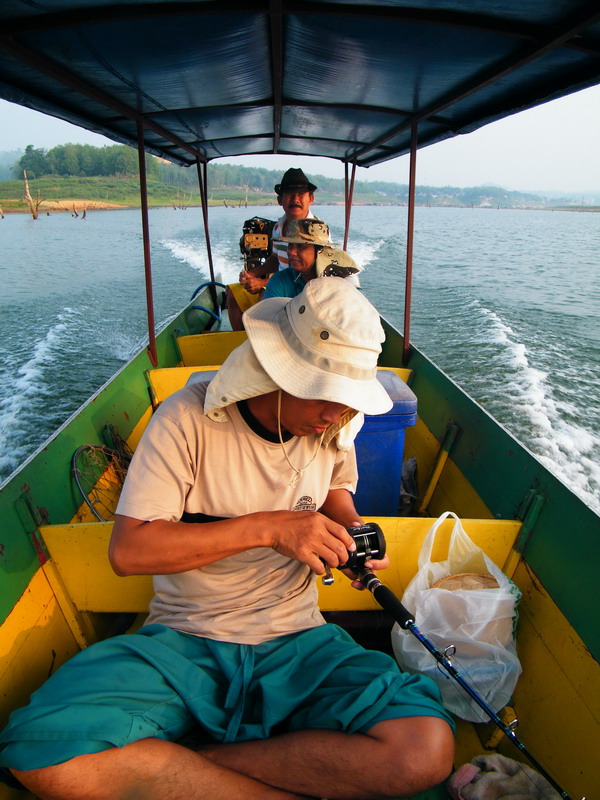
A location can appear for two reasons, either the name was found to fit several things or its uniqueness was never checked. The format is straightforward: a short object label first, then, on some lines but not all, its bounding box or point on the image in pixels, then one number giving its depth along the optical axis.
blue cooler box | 2.81
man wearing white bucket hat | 1.35
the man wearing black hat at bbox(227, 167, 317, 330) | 4.30
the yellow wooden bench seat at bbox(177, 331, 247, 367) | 4.99
